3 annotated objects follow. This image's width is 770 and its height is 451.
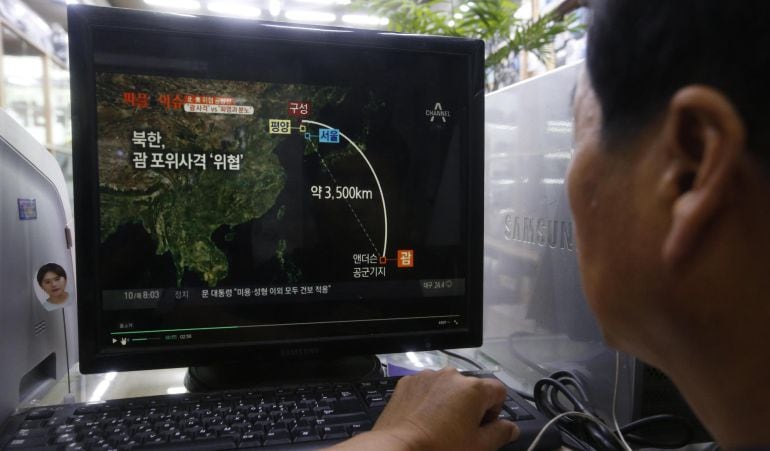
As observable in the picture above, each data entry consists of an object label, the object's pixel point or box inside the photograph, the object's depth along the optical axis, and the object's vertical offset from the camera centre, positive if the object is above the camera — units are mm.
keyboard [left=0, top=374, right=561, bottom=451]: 491 -228
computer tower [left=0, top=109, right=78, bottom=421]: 596 -81
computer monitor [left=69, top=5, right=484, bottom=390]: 632 +19
